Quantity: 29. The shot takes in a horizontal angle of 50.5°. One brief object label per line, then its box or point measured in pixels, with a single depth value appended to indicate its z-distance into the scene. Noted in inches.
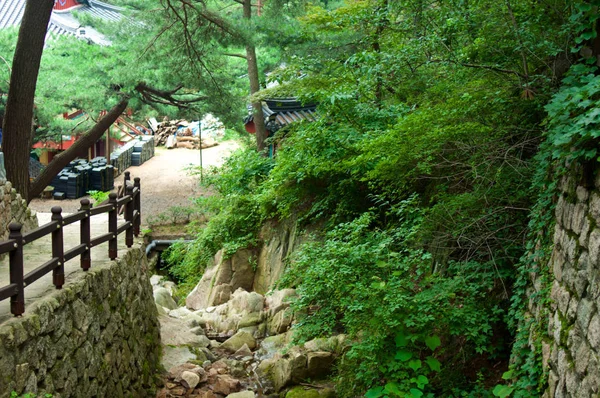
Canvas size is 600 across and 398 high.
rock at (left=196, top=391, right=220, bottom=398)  329.7
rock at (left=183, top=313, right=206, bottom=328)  453.0
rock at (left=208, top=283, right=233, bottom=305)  513.0
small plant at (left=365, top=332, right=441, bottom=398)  240.2
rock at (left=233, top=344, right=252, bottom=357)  398.0
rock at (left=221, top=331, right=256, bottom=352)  411.8
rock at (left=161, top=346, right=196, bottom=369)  379.6
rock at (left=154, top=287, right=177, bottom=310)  512.2
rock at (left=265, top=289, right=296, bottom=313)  409.7
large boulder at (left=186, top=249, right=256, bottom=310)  518.1
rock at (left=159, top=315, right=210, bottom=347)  413.1
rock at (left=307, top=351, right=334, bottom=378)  323.6
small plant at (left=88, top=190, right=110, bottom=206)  596.0
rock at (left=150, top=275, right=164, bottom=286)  629.2
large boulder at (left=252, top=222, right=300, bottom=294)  477.6
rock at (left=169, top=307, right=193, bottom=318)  485.1
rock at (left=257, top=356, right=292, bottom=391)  327.3
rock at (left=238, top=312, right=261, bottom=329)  439.2
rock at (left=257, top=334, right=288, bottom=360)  386.1
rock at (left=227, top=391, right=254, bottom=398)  323.0
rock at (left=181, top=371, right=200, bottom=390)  341.4
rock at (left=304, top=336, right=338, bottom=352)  333.1
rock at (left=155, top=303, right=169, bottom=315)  461.9
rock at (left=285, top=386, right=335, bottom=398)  301.7
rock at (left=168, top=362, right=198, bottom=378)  358.1
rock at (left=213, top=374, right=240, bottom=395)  338.6
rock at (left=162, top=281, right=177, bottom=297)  612.8
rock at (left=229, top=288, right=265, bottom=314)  455.2
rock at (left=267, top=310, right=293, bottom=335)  410.3
